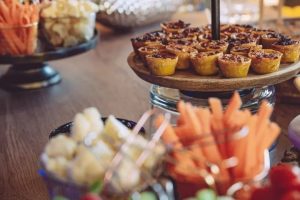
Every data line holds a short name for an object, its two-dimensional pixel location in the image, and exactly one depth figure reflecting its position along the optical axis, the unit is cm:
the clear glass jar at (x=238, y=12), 251
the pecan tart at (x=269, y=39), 127
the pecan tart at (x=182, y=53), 118
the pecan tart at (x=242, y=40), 124
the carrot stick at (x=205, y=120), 85
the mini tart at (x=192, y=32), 135
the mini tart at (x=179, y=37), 133
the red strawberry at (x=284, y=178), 71
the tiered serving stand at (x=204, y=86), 111
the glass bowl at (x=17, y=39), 164
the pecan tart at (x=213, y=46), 120
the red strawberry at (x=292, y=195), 68
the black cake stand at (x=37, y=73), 173
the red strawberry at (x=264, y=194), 73
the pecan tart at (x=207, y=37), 131
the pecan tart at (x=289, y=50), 120
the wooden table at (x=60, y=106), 118
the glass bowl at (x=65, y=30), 176
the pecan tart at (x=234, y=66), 111
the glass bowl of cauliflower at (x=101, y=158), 77
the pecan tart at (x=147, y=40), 130
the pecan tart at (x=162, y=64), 114
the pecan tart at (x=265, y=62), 112
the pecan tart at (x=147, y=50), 122
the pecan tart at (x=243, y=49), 120
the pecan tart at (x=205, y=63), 114
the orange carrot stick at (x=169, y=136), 84
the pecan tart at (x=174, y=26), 143
